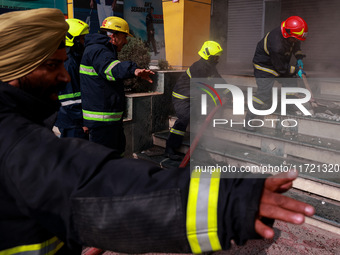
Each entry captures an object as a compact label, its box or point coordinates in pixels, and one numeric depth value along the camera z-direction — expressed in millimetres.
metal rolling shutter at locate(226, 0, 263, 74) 12562
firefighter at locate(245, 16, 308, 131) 5457
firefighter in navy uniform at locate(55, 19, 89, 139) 4367
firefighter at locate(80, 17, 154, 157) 4102
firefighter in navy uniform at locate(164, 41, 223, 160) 5863
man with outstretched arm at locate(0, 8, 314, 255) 856
